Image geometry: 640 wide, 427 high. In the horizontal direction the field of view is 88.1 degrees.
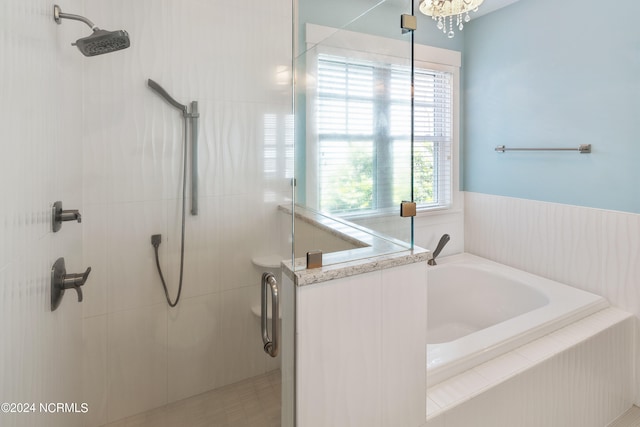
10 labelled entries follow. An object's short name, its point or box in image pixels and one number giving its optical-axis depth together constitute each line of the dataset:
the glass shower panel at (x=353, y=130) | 1.24
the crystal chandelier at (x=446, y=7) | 1.80
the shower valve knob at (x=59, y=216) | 1.08
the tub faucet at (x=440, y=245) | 2.63
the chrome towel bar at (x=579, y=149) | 2.05
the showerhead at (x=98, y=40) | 1.14
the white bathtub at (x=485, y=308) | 1.44
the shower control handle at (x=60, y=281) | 1.07
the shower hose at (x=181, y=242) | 1.79
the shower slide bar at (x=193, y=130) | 1.74
